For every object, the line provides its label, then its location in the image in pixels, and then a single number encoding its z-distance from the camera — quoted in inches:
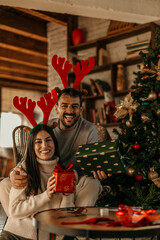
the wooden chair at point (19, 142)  116.3
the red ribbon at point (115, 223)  52.8
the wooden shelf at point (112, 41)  157.2
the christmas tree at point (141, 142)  100.0
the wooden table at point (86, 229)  49.7
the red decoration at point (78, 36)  185.0
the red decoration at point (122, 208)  65.0
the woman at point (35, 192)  73.7
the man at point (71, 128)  95.9
